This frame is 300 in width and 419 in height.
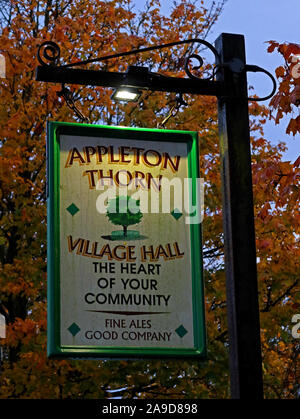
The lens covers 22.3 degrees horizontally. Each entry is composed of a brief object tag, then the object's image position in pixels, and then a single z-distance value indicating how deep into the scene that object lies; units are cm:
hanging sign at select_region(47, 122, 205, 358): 576
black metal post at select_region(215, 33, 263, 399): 596
